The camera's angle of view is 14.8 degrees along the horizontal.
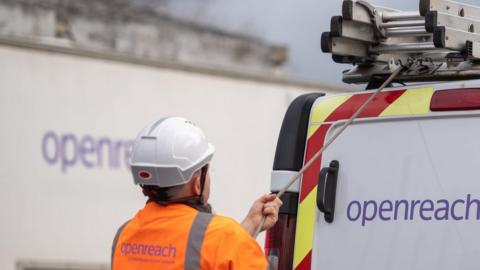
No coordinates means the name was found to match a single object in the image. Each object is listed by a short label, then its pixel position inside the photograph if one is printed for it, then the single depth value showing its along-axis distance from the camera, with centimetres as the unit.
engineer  584
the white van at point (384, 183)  636
